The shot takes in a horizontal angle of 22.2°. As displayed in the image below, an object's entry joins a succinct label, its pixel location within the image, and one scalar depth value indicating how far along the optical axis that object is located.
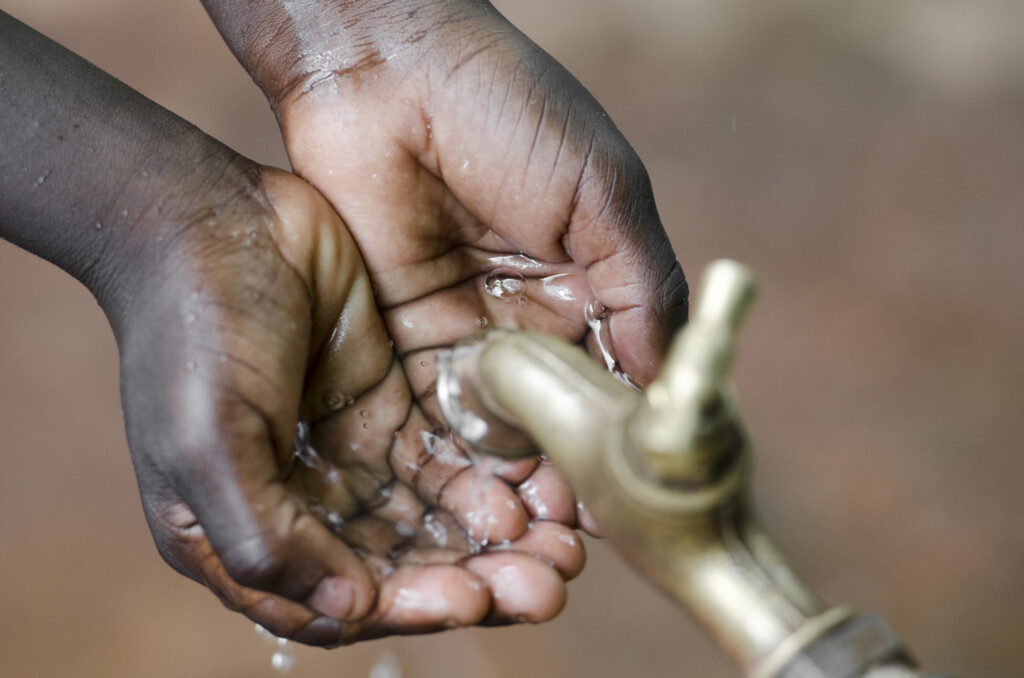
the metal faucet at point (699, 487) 0.43
